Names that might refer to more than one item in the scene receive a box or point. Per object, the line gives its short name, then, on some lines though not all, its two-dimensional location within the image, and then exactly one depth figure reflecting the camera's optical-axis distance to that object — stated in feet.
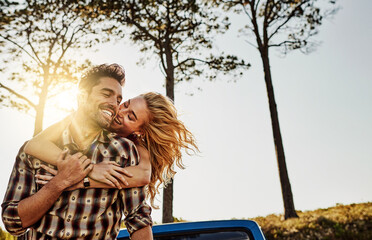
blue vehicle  8.24
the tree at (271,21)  43.39
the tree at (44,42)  41.93
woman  7.26
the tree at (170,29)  40.04
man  5.29
